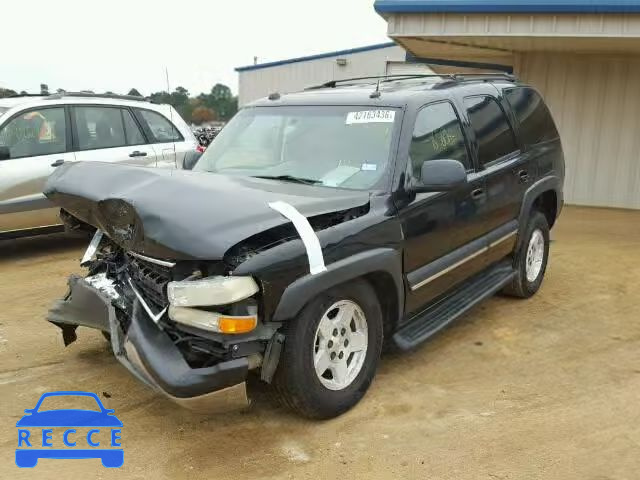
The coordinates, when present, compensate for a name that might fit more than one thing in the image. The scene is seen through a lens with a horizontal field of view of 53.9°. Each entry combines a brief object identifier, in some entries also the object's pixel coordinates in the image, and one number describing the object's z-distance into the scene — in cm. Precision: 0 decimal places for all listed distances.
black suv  305
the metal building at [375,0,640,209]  990
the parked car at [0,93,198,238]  697
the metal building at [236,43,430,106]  2502
